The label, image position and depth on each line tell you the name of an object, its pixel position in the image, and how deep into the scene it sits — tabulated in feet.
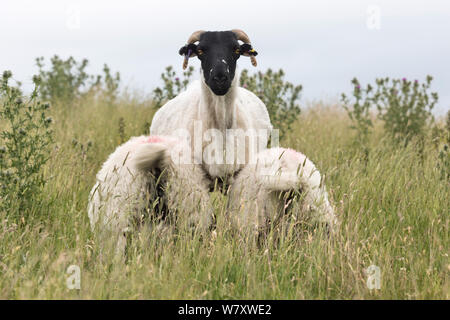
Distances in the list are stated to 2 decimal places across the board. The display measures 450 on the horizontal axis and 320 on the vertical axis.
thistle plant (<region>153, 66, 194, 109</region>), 28.25
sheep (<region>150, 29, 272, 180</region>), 17.42
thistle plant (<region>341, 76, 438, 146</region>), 27.84
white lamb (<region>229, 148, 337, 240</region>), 13.51
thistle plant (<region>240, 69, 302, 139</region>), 27.04
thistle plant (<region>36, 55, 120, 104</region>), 35.76
